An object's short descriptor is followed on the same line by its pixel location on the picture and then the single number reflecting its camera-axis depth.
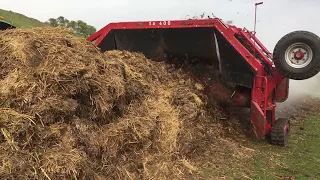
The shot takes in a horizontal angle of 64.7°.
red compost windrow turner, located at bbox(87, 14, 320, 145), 3.87
